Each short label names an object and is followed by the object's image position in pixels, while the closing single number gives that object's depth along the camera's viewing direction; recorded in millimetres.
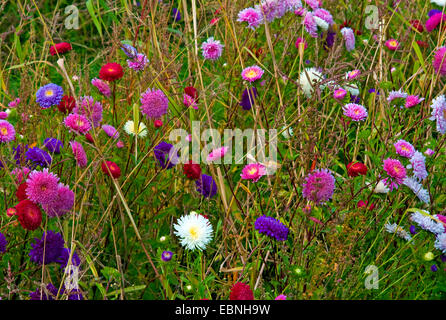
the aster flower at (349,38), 2793
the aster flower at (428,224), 2162
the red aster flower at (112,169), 2183
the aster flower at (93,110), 2280
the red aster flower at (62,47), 2499
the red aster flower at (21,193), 2098
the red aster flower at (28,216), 2055
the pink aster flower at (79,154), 2187
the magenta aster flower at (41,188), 2067
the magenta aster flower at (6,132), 2231
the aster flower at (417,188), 2224
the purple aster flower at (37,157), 2226
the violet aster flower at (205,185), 2310
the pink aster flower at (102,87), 2411
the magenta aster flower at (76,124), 2244
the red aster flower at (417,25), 2902
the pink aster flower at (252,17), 2580
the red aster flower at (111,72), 2308
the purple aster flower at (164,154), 2332
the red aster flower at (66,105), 2395
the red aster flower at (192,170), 2250
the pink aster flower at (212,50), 2564
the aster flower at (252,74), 2384
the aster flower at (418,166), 2236
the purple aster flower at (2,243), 2111
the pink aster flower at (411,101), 2356
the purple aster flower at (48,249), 2102
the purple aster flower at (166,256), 2136
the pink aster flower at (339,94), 2403
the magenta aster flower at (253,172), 2199
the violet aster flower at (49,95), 2387
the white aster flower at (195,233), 2169
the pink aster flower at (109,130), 2363
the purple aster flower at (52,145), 2264
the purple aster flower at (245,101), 2597
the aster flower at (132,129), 2346
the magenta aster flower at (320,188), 2141
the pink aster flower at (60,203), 2087
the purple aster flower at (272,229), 2105
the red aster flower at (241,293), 2041
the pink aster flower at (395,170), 2168
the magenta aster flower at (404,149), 2206
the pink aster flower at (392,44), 2630
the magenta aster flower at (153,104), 2307
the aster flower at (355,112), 2301
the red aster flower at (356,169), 2215
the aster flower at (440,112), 2308
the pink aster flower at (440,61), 2544
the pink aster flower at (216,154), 2261
